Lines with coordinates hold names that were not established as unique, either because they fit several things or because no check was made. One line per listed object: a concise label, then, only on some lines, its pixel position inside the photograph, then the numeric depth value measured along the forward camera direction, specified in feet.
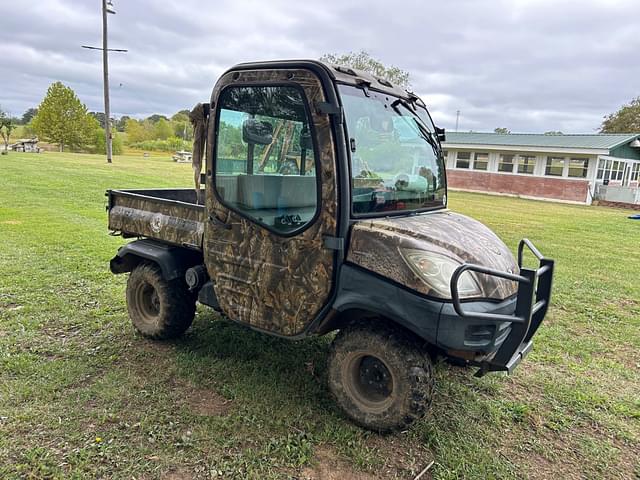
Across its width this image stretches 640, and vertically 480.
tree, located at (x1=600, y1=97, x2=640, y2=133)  130.82
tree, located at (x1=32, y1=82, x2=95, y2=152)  131.85
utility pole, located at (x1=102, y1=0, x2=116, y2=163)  82.94
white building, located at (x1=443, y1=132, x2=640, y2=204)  73.00
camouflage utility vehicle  8.30
